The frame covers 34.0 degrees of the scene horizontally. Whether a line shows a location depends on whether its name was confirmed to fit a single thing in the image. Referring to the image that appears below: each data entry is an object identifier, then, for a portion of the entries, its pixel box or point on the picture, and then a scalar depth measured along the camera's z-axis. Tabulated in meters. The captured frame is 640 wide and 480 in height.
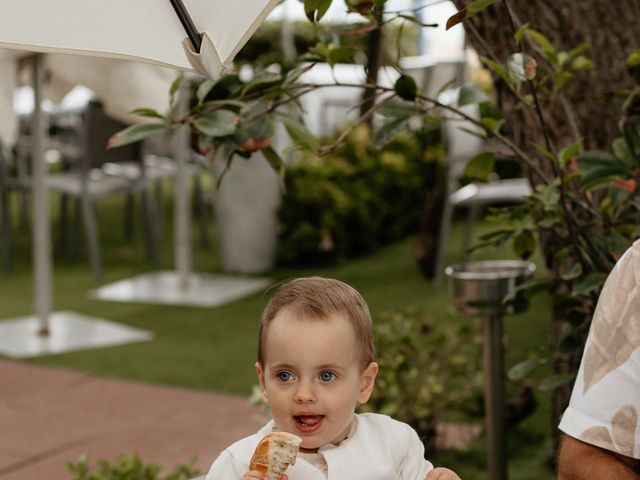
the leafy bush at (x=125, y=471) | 2.68
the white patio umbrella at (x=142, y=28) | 1.54
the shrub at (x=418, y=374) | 3.55
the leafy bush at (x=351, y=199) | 7.54
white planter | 7.38
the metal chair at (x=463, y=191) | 5.81
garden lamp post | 2.77
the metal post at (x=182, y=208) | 6.70
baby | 1.62
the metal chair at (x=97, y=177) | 6.77
